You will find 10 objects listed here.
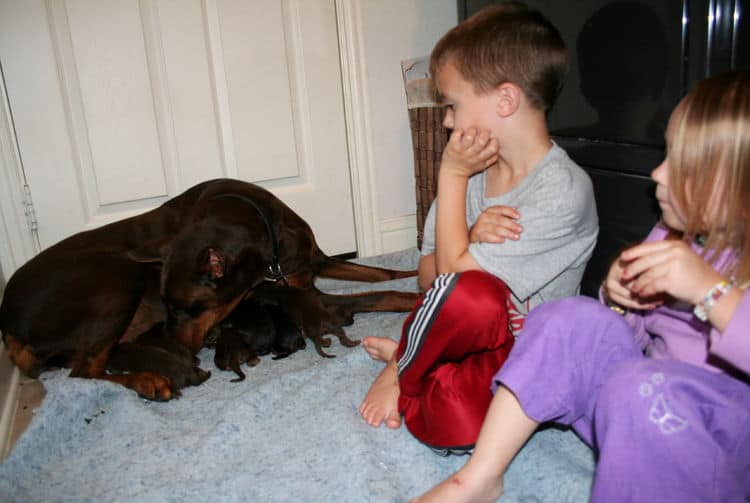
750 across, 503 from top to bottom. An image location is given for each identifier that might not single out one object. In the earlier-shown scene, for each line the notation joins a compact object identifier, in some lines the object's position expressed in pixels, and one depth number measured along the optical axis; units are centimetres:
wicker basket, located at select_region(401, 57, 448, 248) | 261
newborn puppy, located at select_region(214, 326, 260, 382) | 200
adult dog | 199
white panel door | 247
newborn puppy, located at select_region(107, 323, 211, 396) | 195
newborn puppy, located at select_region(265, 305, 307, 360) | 208
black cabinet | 132
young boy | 135
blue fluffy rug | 137
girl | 95
